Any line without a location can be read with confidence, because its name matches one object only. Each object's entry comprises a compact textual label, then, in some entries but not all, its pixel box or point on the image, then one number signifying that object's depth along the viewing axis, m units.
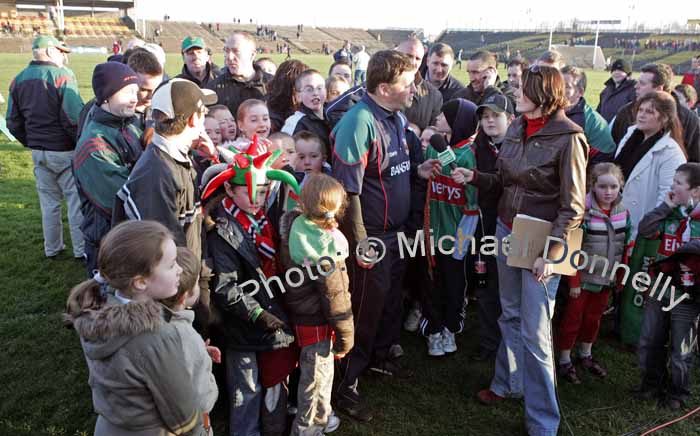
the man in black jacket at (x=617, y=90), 8.74
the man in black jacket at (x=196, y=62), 6.81
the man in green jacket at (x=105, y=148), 3.45
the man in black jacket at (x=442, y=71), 6.19
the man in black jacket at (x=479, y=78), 5.95
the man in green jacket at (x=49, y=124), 6.12
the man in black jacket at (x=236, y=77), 6.04
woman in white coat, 4.65
